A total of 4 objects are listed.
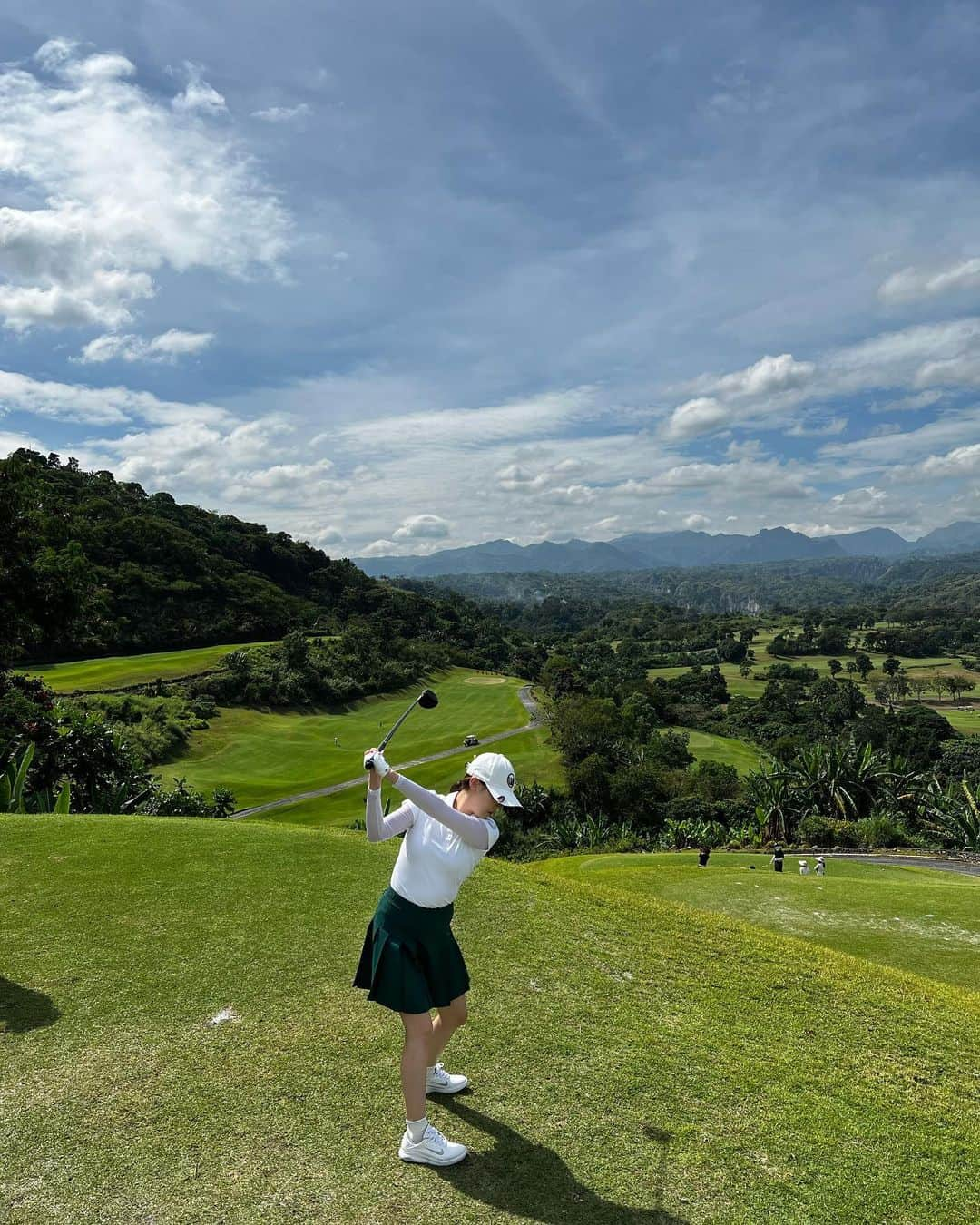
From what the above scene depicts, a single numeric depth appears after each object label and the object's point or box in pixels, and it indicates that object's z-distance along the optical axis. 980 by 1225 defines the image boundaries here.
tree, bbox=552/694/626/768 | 66.06
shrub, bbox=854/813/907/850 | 35.38
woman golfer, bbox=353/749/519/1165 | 4.32
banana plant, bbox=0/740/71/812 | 15.90
